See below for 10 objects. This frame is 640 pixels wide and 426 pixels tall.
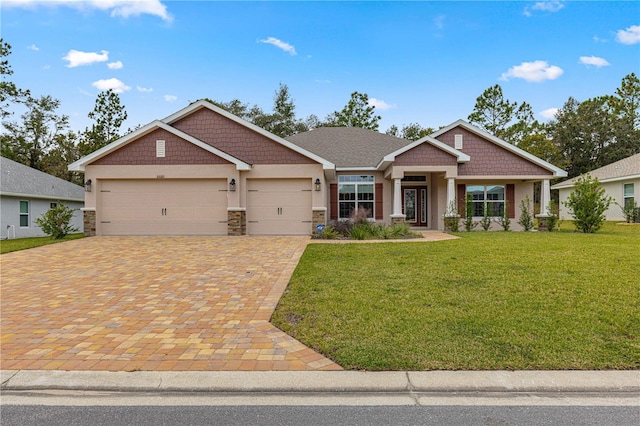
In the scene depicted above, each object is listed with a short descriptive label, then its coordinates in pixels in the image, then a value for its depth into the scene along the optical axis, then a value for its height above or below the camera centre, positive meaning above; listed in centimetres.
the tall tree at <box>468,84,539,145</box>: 3656 +934
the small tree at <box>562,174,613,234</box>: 1478 +12
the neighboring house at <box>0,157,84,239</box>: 1719 +71
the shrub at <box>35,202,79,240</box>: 1378 -41
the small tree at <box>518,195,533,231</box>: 1653 -44
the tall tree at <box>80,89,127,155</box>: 2941 +734
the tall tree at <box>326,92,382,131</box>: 3525 +917
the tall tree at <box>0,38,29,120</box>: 2405 +836
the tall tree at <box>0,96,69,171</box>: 3134 +691
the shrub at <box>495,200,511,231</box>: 1628 -46
